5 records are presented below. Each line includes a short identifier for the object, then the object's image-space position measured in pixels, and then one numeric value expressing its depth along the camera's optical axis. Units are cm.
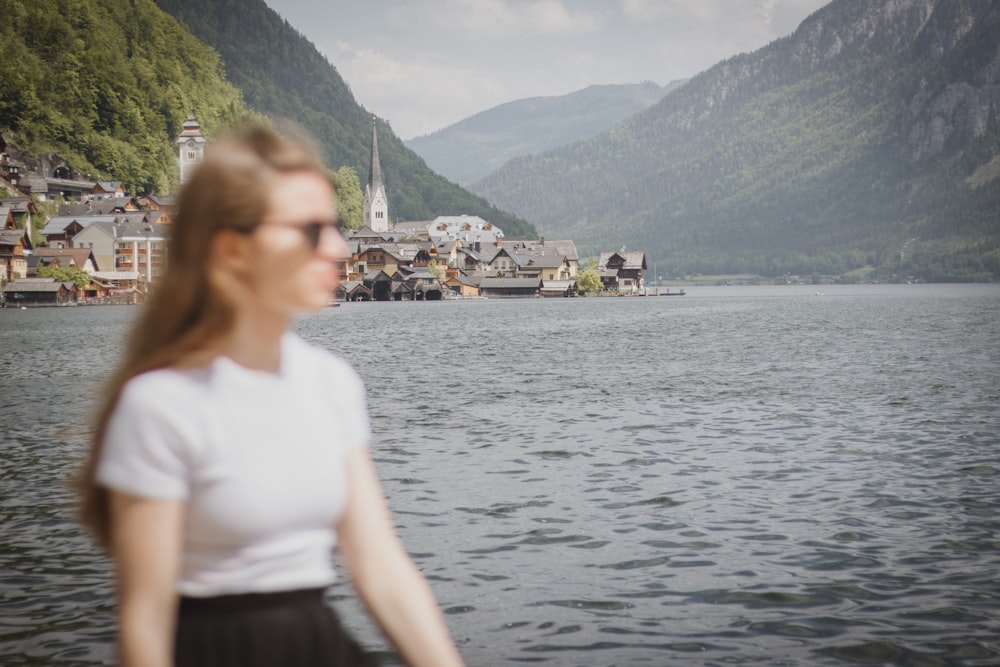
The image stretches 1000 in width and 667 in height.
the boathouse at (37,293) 11625
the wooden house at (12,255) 11588
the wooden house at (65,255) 12188
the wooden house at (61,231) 12825
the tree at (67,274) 12044
